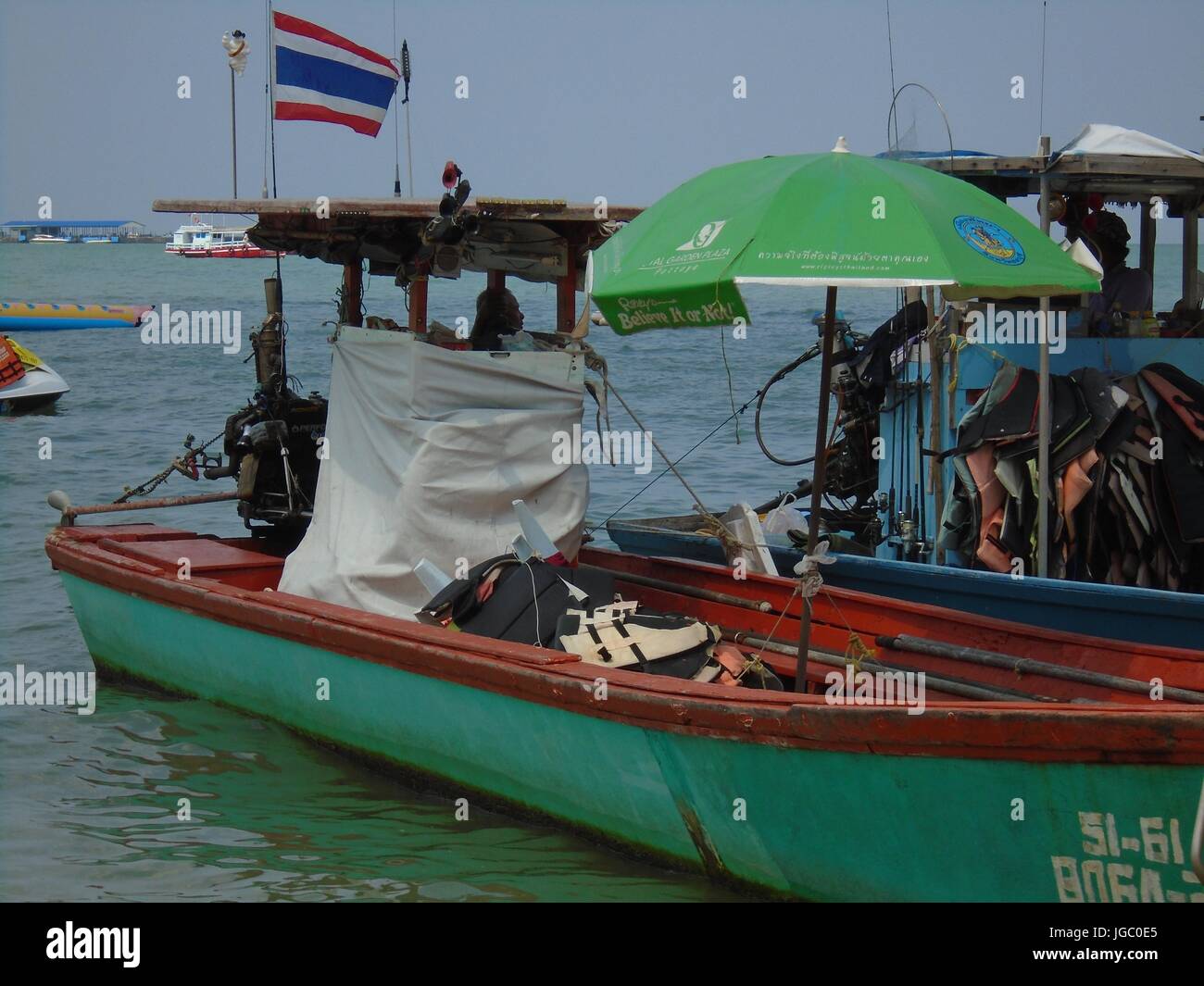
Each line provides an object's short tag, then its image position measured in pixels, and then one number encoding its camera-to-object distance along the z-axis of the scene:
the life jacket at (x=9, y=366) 22.67
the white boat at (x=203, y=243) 92.25
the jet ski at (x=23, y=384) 22.61
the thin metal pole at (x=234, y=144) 8.12
